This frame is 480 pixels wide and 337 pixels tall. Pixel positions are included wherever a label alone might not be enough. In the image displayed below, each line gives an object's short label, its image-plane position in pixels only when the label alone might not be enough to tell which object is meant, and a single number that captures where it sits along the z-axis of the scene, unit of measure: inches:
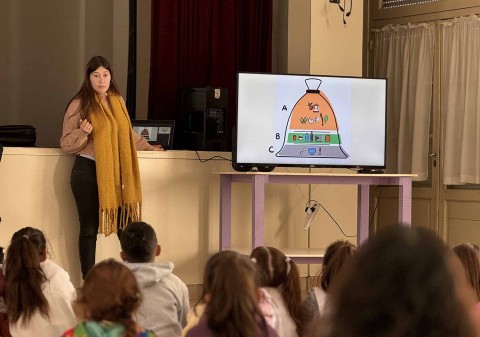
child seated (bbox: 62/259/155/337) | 115.4
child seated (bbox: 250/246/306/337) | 146.6
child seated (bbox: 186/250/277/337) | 111.1
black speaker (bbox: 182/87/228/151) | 314.3
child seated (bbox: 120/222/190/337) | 152.9
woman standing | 266.6
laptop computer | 310.2
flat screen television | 293.0
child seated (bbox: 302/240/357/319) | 155.4
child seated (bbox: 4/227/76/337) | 160.6
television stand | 281.4
